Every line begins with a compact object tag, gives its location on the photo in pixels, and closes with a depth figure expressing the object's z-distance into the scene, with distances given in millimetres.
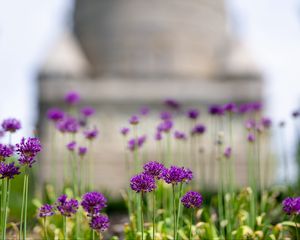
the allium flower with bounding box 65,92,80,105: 4328
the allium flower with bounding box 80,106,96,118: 4180
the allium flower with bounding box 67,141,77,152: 3742
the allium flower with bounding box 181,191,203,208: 2369
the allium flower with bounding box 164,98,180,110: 4266
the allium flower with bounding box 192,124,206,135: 3941
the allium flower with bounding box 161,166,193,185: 2319
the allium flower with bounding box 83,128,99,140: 3688
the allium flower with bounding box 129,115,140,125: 3570
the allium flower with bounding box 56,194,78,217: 2545
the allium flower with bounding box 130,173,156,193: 2281
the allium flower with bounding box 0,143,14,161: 2578
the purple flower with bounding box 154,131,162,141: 4029
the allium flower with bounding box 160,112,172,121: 4204
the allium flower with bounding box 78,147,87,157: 3729
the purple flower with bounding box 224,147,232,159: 4043
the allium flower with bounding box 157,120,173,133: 3888
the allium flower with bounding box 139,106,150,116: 4312
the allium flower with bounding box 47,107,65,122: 3807
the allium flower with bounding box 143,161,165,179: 2342
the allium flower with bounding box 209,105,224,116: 3907
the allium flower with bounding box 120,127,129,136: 3961
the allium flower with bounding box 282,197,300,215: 2484
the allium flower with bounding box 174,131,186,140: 4098
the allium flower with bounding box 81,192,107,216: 2340
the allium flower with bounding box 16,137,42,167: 2379
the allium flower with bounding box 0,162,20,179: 2445
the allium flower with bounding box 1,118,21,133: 3076
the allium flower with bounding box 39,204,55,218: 2640
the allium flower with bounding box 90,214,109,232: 2391
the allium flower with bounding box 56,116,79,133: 3777
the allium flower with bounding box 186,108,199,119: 3926
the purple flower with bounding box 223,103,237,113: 3893
